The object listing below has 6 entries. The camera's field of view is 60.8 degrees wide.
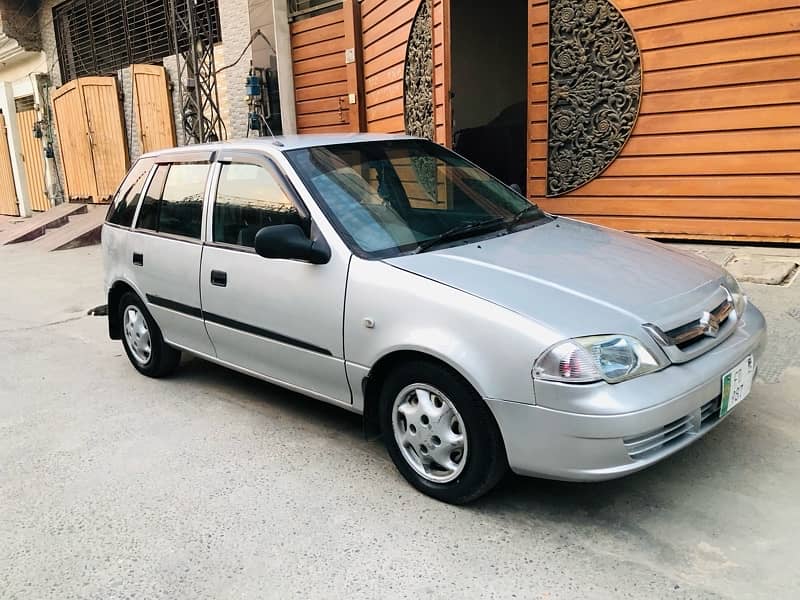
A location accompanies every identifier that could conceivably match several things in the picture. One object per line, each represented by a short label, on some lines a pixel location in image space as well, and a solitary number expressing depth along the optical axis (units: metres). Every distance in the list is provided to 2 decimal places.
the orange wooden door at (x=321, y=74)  10.62
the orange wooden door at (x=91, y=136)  14.84
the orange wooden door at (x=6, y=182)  20.09
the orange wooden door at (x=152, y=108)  13.45
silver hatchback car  2.60
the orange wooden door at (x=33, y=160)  18.70
